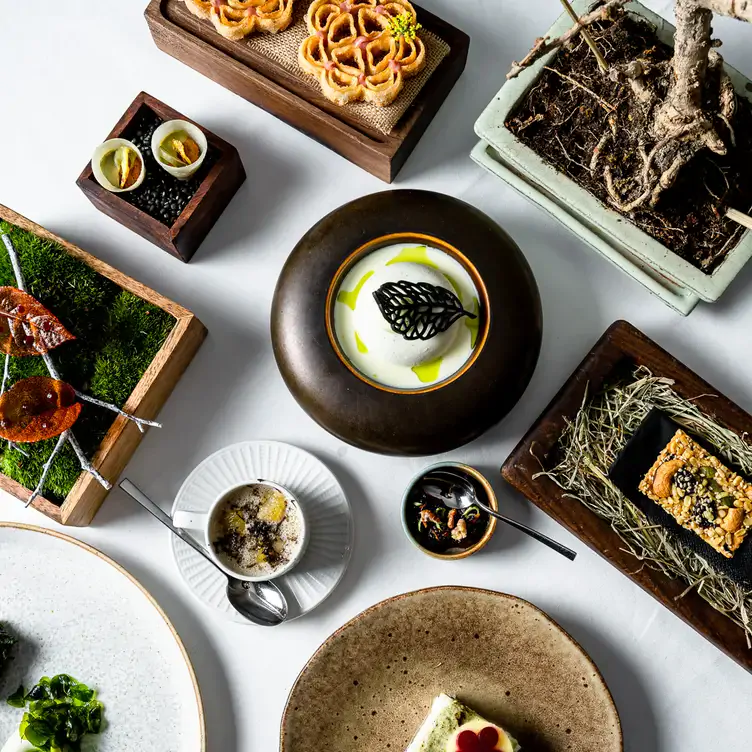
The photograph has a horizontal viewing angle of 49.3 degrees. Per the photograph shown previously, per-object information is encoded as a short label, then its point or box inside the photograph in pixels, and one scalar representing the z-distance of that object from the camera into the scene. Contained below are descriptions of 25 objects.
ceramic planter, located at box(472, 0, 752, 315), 1.36
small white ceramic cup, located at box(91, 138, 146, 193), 1.49
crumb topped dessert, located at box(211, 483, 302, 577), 1.49
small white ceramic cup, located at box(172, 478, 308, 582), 1.46
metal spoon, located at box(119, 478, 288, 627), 1.51
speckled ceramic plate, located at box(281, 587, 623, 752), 1.50
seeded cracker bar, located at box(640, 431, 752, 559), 1.44
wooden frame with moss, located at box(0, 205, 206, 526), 1.49
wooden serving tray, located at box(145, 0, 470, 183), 1.51
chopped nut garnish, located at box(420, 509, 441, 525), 1.53
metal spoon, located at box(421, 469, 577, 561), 1.53
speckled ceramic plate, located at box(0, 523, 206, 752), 1.57
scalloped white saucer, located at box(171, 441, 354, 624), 1.55
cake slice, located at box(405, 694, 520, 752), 1.47
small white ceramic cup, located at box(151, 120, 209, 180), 1.49
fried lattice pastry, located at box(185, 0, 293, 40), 1.48
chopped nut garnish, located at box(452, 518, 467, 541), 1.52
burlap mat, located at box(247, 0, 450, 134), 1.50
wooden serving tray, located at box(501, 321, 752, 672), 1.44
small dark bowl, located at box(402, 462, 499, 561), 1.51
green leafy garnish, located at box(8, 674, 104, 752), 1.55
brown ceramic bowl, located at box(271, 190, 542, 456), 1.34
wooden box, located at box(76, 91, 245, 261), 1.51
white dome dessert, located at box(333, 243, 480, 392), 1.30
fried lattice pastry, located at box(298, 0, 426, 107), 1.46
